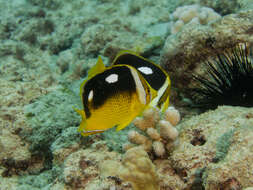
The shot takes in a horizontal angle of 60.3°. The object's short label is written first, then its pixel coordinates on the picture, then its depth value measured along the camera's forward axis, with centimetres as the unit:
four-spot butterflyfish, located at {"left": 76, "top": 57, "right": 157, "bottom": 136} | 119
